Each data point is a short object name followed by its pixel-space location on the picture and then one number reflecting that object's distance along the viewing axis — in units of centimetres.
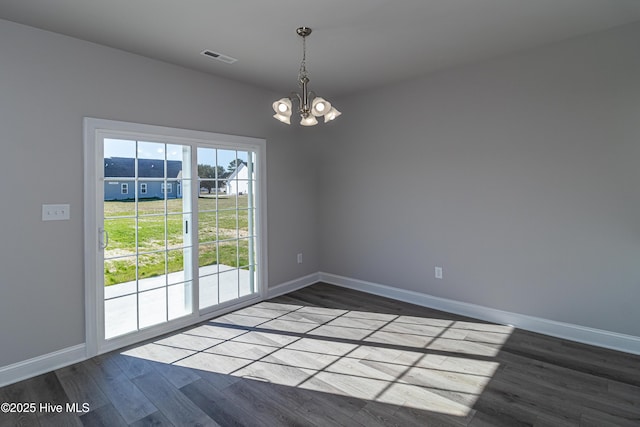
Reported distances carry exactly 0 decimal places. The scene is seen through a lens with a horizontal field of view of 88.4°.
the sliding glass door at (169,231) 312
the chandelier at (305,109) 249
